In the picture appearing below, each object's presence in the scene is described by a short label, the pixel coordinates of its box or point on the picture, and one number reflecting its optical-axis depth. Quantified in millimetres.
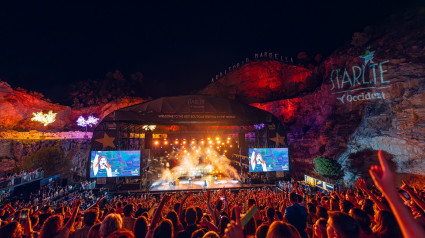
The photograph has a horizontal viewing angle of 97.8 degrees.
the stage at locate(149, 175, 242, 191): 17406
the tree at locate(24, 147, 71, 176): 20781
